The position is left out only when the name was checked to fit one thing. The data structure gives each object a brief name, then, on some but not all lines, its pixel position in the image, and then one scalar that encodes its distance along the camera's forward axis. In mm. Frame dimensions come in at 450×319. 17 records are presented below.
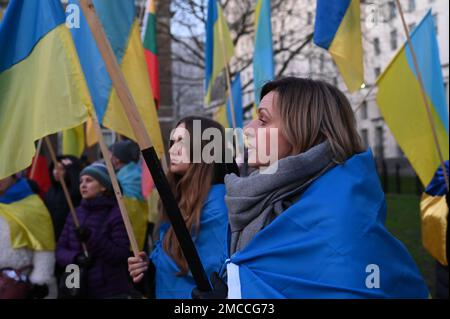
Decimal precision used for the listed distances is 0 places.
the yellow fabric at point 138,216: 4648
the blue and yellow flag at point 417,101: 4477
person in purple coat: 3861
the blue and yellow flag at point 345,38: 3867
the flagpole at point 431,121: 3941
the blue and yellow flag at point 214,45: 5957
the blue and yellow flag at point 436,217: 4258
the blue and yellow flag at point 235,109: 6703
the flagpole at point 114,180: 2434
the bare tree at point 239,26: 15734
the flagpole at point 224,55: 4887
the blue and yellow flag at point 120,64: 3186
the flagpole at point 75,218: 3736
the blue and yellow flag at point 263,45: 5289
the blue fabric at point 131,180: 5062
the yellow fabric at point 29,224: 3506
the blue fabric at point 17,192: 3719
